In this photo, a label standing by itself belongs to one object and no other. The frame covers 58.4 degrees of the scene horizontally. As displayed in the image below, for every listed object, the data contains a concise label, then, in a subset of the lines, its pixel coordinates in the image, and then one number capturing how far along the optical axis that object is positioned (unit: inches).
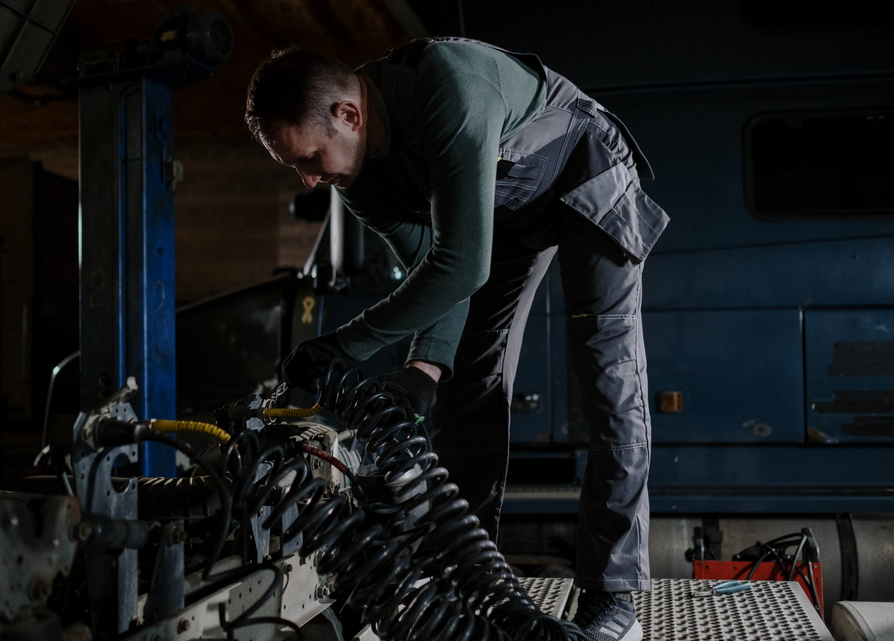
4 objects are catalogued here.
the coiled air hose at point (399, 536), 63.0
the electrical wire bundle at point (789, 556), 119.0
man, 74.8
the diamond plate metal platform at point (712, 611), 85.7
